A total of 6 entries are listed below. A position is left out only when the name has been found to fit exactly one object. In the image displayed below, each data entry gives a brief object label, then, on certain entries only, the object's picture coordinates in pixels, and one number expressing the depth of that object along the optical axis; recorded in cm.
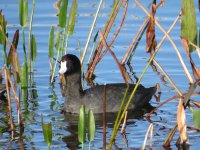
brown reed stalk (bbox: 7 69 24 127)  1733
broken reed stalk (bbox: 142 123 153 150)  1594
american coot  2125
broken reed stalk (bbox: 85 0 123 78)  2186
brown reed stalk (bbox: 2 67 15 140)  1725
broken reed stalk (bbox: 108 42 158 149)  1497
